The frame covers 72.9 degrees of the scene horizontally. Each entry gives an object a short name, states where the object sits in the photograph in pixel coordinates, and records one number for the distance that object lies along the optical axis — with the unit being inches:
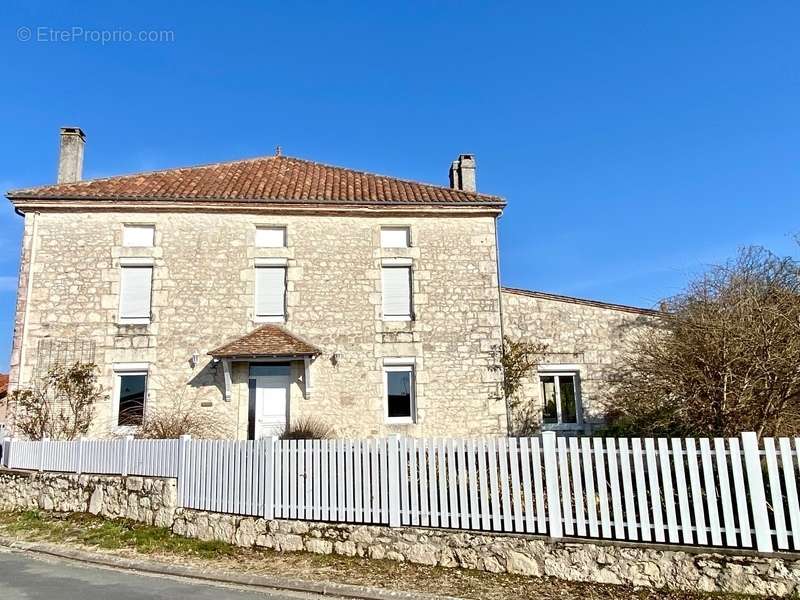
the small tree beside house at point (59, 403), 449.4
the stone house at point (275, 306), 470.6
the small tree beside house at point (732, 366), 314.3
